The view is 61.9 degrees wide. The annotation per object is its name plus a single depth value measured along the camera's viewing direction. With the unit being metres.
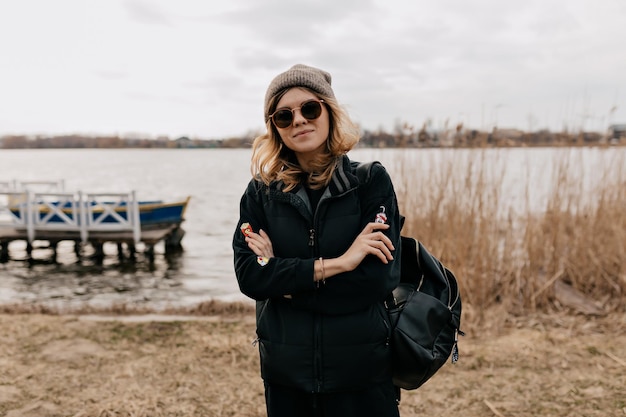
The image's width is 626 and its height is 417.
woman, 1.72
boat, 13.73
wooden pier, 13.59
